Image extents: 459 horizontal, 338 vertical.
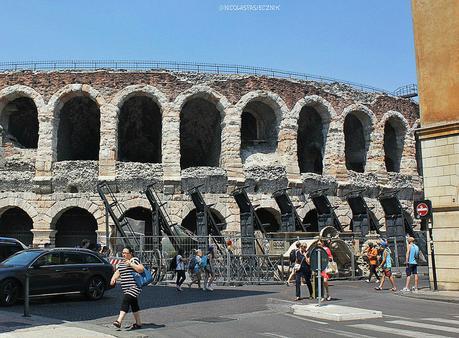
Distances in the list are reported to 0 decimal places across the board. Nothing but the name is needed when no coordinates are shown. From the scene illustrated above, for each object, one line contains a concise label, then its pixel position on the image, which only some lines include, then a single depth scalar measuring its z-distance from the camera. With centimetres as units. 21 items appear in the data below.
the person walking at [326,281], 1305
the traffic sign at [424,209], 1495
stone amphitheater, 2638
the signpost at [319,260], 1166
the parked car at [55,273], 1259
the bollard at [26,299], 1050
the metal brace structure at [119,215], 2134
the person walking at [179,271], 1608
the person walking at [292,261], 1648
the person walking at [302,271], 1366
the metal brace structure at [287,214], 2514
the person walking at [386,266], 1595
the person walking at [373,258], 1834
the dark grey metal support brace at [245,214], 2312
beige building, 1489
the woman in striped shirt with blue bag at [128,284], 909
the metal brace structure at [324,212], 2614
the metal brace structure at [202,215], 2245
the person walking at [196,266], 1605
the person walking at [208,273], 1609
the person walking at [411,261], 1505
